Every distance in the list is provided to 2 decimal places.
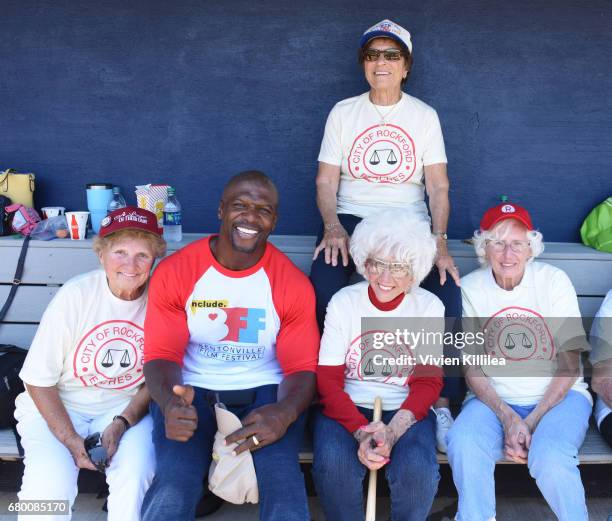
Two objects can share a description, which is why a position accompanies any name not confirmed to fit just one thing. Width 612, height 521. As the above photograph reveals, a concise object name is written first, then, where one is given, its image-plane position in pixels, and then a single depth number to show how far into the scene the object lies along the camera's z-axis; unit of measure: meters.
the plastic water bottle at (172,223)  3.16
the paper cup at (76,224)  3.10
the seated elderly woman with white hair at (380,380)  2.11
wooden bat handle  2.12
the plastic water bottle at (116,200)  3.24
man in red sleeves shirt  2.16
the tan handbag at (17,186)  3.28
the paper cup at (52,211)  3.26
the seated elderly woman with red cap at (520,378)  2.18
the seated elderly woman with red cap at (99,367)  2.15
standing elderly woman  2.80
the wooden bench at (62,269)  3.03
